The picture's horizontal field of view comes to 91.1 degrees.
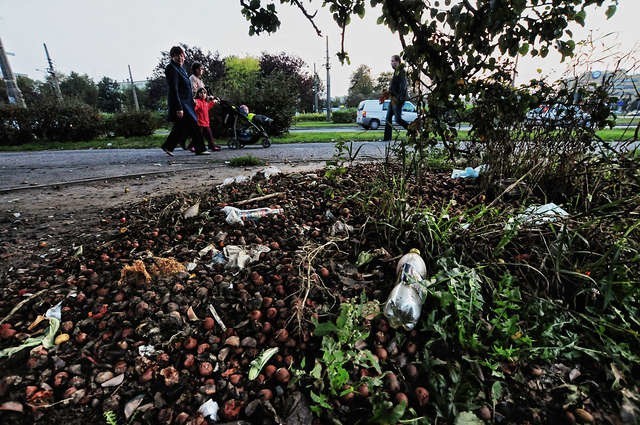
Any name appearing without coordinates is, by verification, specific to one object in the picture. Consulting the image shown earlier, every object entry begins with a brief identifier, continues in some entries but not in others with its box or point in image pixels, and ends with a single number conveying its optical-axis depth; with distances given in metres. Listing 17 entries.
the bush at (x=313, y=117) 30.91
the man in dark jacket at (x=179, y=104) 5.12
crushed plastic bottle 1.25
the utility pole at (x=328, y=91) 29.08
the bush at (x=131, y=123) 11.44
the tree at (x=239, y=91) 10.12
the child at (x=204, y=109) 6.38
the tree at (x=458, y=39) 1.42
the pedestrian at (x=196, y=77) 6.21
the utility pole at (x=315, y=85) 36.95
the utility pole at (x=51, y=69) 29.65
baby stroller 7.28
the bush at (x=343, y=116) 27.84
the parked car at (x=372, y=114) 16.78
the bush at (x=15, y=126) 10.30
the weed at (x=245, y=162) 4.79
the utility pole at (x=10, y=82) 12.16
